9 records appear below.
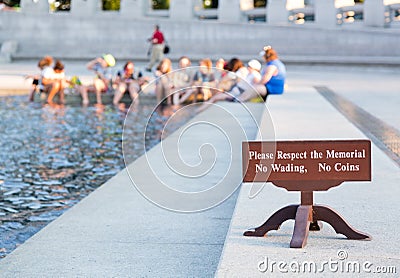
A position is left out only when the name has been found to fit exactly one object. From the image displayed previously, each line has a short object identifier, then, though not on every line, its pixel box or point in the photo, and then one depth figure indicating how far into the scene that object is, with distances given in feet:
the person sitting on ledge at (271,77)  55.84
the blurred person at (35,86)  61.46
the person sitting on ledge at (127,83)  60.44
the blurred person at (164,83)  48.75
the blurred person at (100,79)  60.75
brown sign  17.94
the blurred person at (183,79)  45.31
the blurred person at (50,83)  60.98
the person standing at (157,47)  99.19
